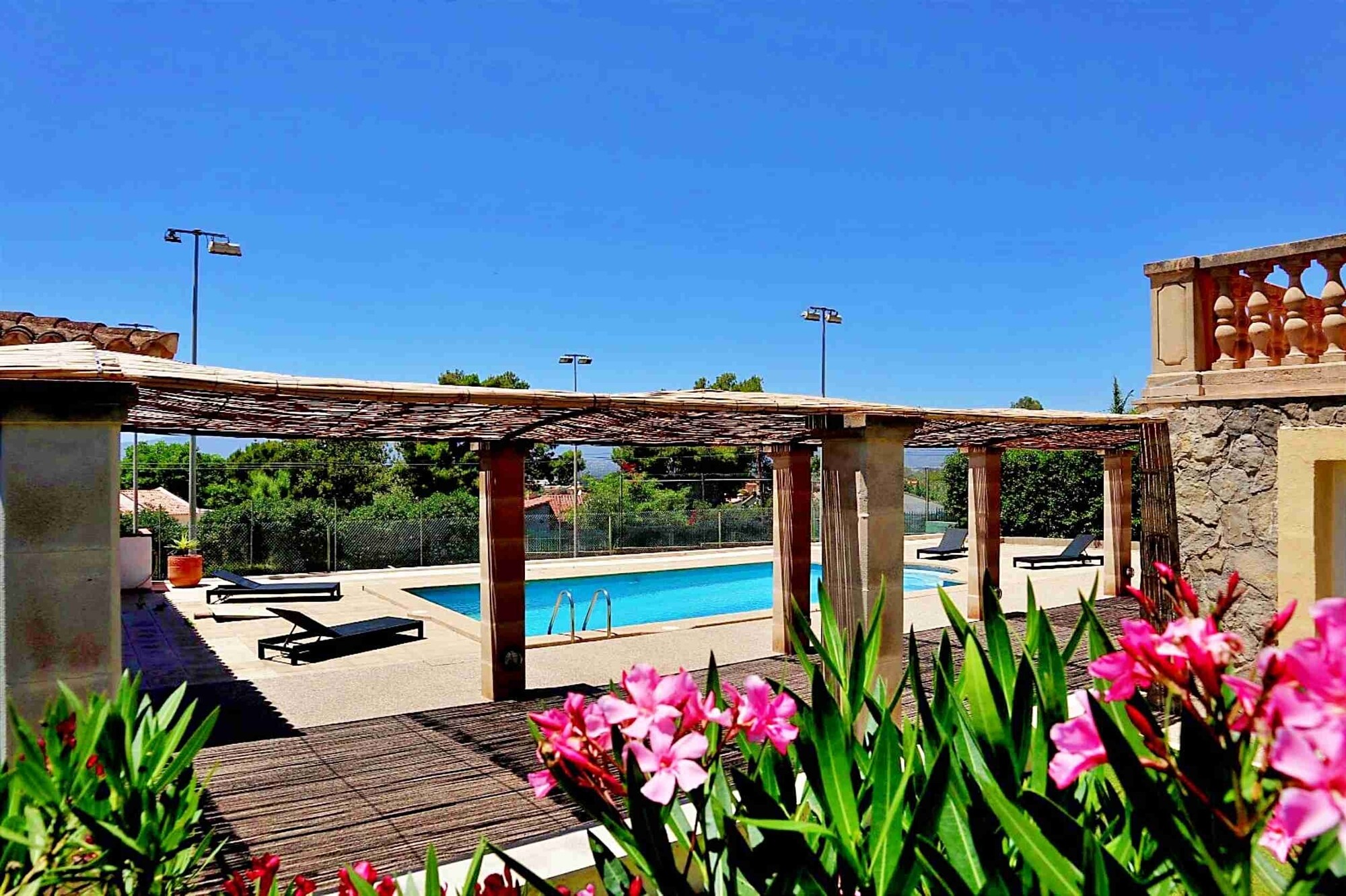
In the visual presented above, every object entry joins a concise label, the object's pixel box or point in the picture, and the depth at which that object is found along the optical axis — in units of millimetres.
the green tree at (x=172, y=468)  25500
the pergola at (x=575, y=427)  5102
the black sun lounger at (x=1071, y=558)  20141
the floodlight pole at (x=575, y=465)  23859
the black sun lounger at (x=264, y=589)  15516
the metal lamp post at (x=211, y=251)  19344
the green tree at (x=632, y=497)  27328
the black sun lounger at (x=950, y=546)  23312
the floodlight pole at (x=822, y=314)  29953
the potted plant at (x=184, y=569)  17891
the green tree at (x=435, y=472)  30812
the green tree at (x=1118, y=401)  30656
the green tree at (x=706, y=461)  35438
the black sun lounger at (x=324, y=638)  11203
